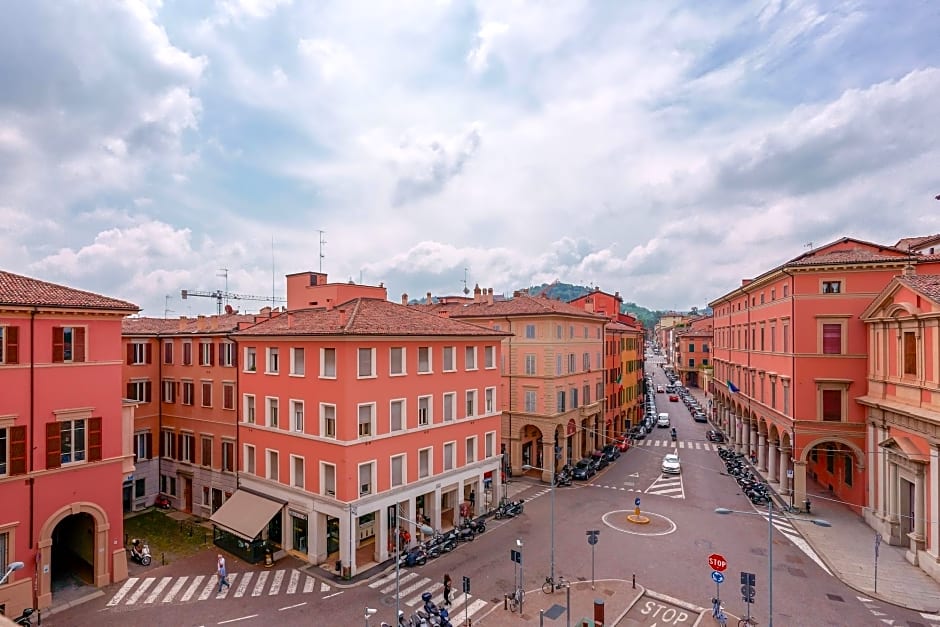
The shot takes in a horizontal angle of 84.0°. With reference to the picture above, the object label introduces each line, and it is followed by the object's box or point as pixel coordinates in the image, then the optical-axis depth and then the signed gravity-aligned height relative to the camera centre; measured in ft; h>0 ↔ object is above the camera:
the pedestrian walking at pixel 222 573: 85.37 -41.71
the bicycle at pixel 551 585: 83.05 -43.39
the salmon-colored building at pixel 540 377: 150.00 -17.77
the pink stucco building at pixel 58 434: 76.38 -17.87
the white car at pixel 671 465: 157.17 -45.25
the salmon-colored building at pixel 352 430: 91.45 -21.65
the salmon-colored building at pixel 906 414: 88.69 -18.61
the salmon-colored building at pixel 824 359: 117.08 -10.28
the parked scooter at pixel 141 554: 93.97 -42.45
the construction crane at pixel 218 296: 185.98 +8.22
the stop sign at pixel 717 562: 70.95 -33.60
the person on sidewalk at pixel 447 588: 79.87 -41.63
